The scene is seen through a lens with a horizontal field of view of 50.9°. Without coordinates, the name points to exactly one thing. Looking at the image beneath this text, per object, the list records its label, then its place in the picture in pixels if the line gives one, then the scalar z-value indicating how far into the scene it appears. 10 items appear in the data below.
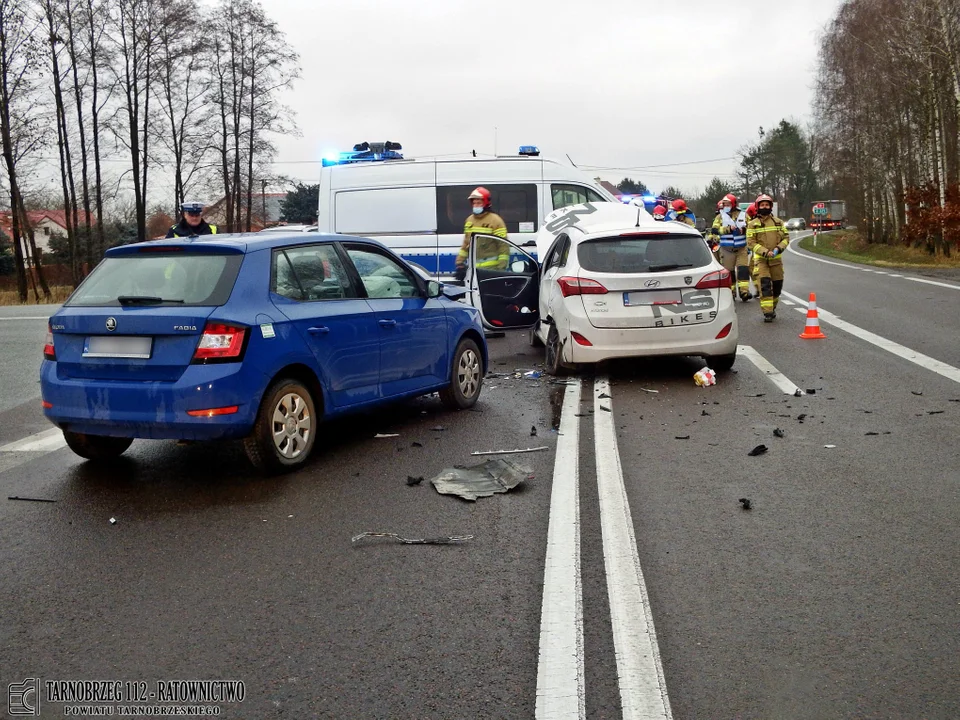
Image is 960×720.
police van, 16.66
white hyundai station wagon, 10.06
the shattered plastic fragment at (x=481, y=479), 5.98
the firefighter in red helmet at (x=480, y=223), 13.18
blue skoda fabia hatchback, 6.12
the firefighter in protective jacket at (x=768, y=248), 15.25
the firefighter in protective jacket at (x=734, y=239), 18.98
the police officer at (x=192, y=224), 11.09
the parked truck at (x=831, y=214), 79.19
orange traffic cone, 13.12
